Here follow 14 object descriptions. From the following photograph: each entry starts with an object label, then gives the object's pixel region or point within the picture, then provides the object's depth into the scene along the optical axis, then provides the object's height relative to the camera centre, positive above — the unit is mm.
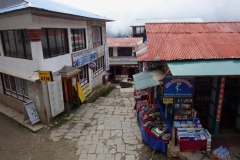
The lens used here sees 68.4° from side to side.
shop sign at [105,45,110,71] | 19288 -2234
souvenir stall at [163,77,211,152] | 6566 -3187
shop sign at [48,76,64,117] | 10062 -3217
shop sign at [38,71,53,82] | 8609 -1748
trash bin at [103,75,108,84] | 19545 -4378
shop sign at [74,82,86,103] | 12609 -3919
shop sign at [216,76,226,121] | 6682 -2302
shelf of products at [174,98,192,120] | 6953 -2798
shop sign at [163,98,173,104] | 6715 -2348
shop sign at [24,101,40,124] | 9906 -3988
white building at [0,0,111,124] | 8938 -583
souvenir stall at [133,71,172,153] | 7393 -3897
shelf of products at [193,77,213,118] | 8586 -2708
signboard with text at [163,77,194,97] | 6559 -1825
